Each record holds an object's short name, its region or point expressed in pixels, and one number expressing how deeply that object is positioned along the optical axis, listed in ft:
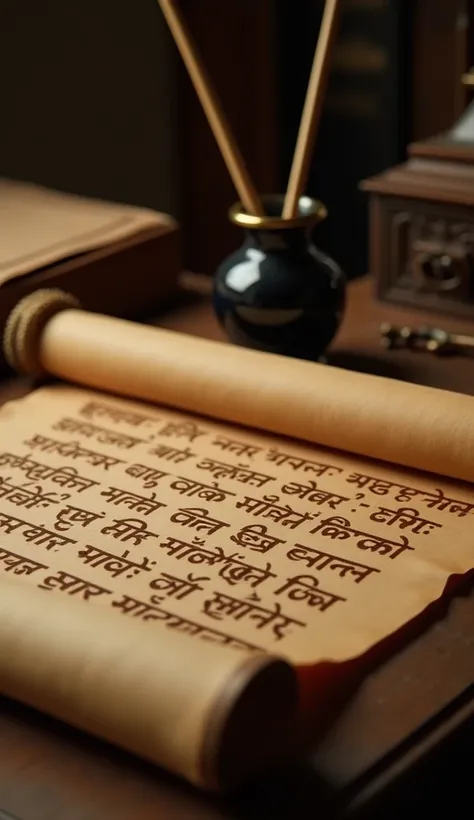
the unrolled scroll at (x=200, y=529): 2.21
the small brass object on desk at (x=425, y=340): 3.25
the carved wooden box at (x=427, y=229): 3.37
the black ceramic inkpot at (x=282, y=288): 3.07
